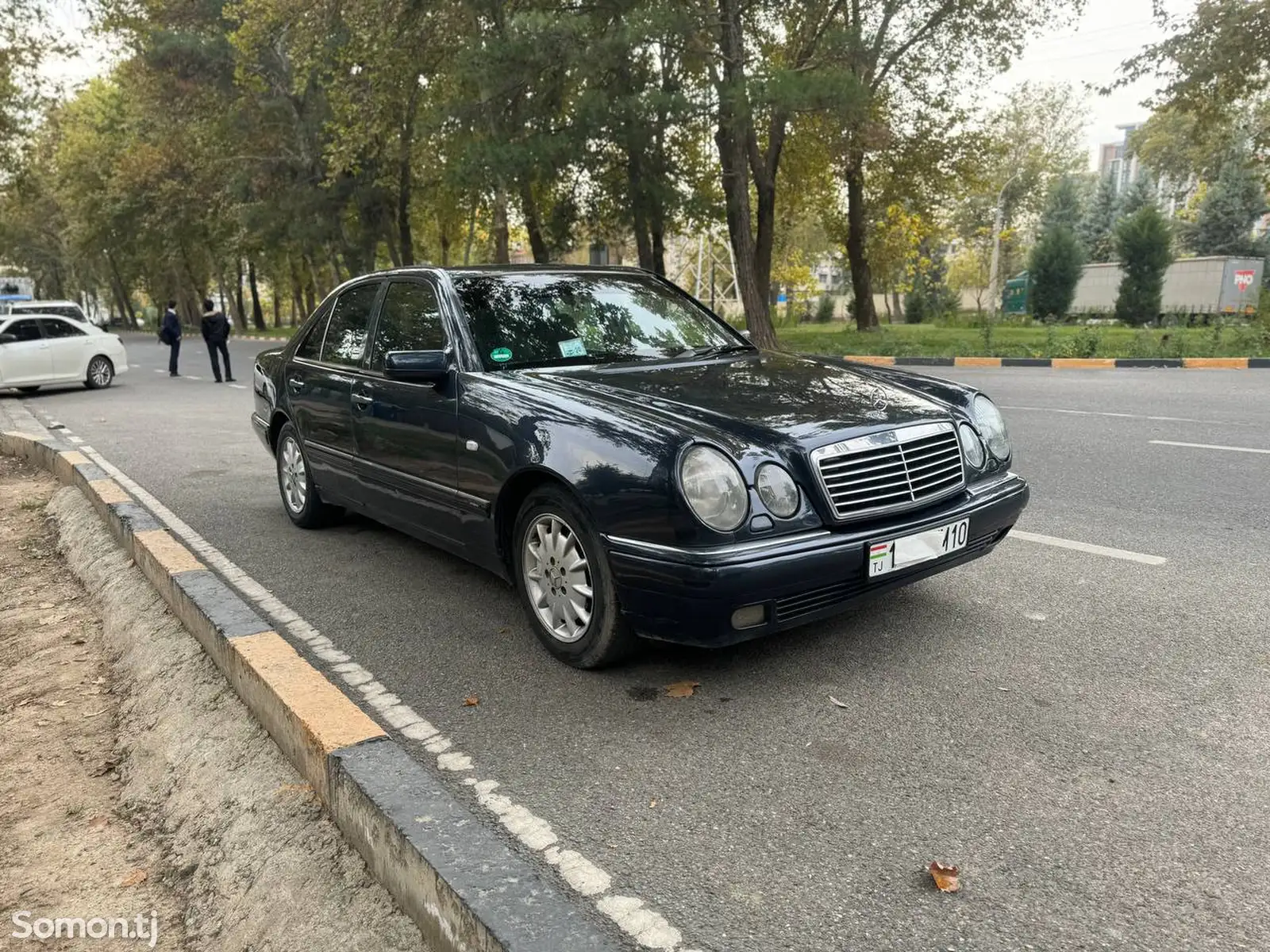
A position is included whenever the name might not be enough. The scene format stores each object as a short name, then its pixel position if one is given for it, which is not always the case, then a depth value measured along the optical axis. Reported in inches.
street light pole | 1747.0
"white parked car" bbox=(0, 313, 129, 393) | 642.8
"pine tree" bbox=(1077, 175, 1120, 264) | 2118.6
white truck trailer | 1322.6
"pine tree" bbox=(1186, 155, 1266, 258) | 1780.3
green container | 1813.5
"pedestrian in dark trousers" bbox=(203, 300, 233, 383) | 725.3
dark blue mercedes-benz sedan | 123.5
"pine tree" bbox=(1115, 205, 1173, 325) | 1254.3
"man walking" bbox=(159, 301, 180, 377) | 855.8
